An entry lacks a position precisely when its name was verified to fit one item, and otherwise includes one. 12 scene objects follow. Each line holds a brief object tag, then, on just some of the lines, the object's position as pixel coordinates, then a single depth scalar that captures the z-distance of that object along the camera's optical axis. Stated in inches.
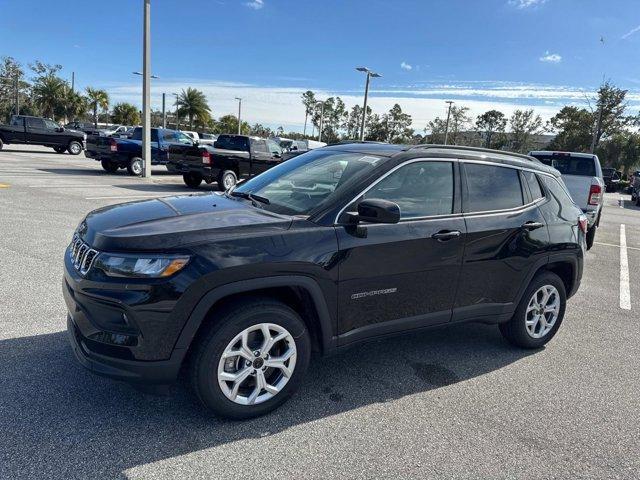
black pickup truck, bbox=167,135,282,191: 568.7
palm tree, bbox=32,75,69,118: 2357.5
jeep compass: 104.3
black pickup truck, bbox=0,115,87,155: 968.3
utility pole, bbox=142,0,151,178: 646.5
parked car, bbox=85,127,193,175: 679.1
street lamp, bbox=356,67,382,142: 1253.7
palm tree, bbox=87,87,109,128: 2607.8
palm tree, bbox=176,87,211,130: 2642.7
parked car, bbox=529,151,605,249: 360.5
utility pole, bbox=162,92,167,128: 2062.7
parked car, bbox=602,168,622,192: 1176.2
